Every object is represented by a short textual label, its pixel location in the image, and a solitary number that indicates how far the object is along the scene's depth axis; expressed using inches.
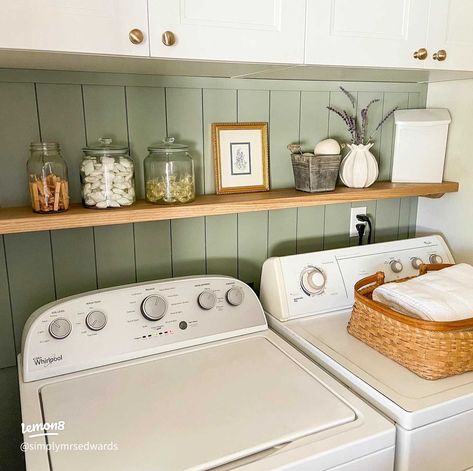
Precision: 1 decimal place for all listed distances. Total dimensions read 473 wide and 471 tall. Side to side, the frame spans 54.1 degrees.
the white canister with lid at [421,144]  66.0
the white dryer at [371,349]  40.3
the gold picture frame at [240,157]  57.6
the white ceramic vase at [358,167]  61.6
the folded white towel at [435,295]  45.9
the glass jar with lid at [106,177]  47.3
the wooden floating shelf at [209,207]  43.1
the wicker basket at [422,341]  43.5
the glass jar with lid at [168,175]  50.9
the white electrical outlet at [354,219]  68.7
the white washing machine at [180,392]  35.6
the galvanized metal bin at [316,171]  57.9
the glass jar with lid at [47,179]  45.0
